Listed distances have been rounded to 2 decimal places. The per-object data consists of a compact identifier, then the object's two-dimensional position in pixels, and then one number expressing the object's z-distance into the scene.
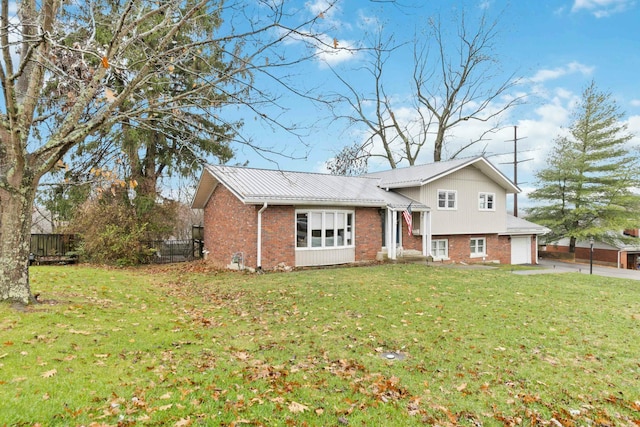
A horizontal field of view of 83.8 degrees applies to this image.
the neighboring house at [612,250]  28.75
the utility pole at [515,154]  32.12
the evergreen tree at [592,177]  27.92
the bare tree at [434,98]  30.59
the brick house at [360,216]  14.32
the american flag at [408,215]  16.75
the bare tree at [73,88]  6.56
